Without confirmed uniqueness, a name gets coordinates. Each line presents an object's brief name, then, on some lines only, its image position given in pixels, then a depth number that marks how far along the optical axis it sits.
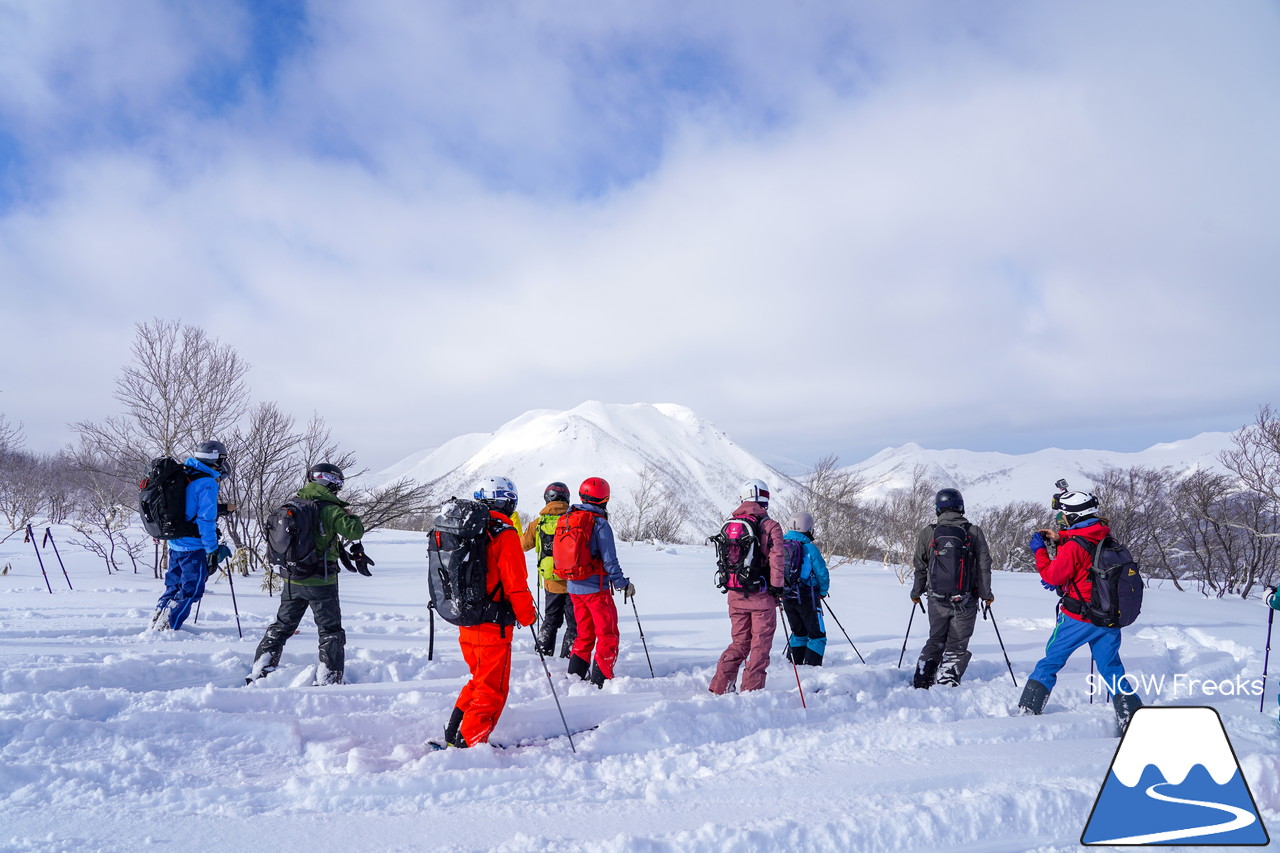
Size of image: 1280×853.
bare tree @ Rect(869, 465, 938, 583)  22.75
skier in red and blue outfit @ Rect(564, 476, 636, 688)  5.81
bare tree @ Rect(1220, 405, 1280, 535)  20.25
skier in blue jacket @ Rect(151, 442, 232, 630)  6.62
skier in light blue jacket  6.85
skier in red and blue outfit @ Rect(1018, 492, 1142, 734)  4.98
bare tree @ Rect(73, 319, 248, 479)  12.64
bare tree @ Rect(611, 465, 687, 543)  31.55
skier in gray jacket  5.88
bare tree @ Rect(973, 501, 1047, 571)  30.33
